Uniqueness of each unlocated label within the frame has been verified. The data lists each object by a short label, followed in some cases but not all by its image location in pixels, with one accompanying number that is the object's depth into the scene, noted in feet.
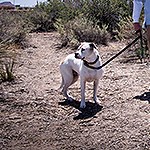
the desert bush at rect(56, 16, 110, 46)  37.11
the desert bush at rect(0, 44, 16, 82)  22.14
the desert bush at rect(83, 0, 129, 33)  43.53
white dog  16.25
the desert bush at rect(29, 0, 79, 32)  53.67
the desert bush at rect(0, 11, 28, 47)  34.83
